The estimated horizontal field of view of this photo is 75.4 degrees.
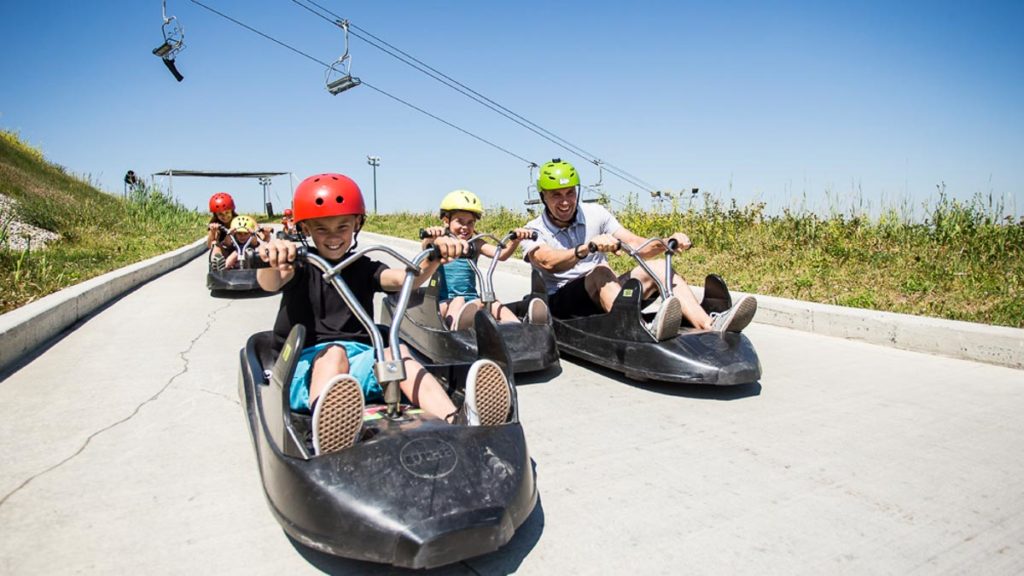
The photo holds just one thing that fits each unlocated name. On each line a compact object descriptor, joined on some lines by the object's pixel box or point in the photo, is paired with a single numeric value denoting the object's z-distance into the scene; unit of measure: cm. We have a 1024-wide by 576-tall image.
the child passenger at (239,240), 914
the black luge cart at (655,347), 378
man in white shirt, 438
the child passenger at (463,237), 528
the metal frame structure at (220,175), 3787
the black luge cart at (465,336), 421
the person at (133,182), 2152
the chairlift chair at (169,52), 1302
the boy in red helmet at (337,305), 264
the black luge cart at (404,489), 185
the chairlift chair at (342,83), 1642
